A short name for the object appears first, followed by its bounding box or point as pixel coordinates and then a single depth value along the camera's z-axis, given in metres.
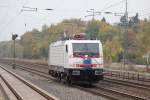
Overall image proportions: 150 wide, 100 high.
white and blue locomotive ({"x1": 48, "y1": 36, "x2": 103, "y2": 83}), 30.86
